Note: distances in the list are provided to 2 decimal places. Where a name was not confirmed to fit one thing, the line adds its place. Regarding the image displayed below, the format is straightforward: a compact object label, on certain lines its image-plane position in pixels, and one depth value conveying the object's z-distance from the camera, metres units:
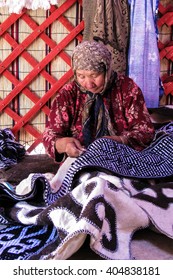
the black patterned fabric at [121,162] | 1.22
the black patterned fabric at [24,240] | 1.01
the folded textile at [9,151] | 2.06
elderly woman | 1.44
